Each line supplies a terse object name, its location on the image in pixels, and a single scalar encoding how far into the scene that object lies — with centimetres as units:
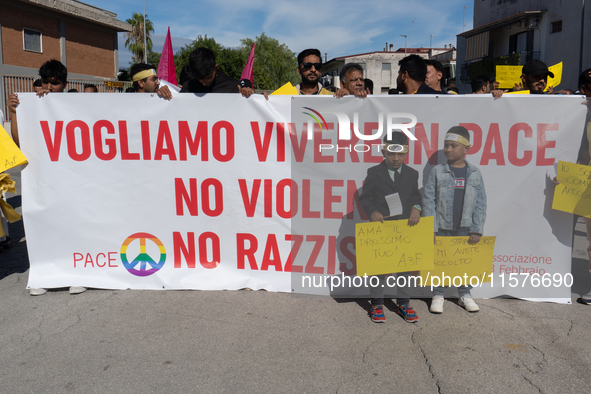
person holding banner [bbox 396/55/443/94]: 434
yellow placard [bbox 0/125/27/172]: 404
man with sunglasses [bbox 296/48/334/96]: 495
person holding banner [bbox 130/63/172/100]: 451
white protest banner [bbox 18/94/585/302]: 383
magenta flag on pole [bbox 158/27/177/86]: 718
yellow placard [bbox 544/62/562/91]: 644
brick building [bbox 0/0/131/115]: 2297
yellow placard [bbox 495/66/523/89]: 698
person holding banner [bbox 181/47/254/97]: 430
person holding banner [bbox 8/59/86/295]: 409
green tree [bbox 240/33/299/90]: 5791
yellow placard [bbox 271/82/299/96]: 457
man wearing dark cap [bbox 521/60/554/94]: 466
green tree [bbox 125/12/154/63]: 4988
